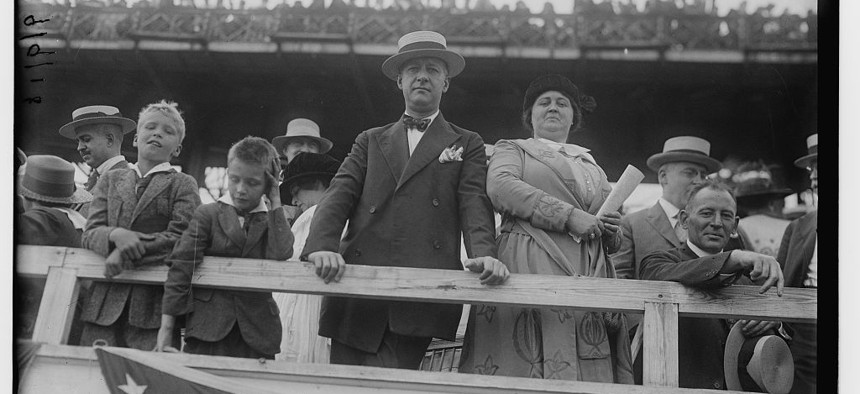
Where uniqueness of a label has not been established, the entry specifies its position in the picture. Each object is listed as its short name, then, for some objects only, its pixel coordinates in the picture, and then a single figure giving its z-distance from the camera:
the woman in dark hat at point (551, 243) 6.29
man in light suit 6.73
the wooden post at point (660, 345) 6.03
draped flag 6.08
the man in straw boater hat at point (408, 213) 6.34
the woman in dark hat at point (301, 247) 6.47
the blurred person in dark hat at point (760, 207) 6.86
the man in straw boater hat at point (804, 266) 6.47
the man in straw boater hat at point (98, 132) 7.04
